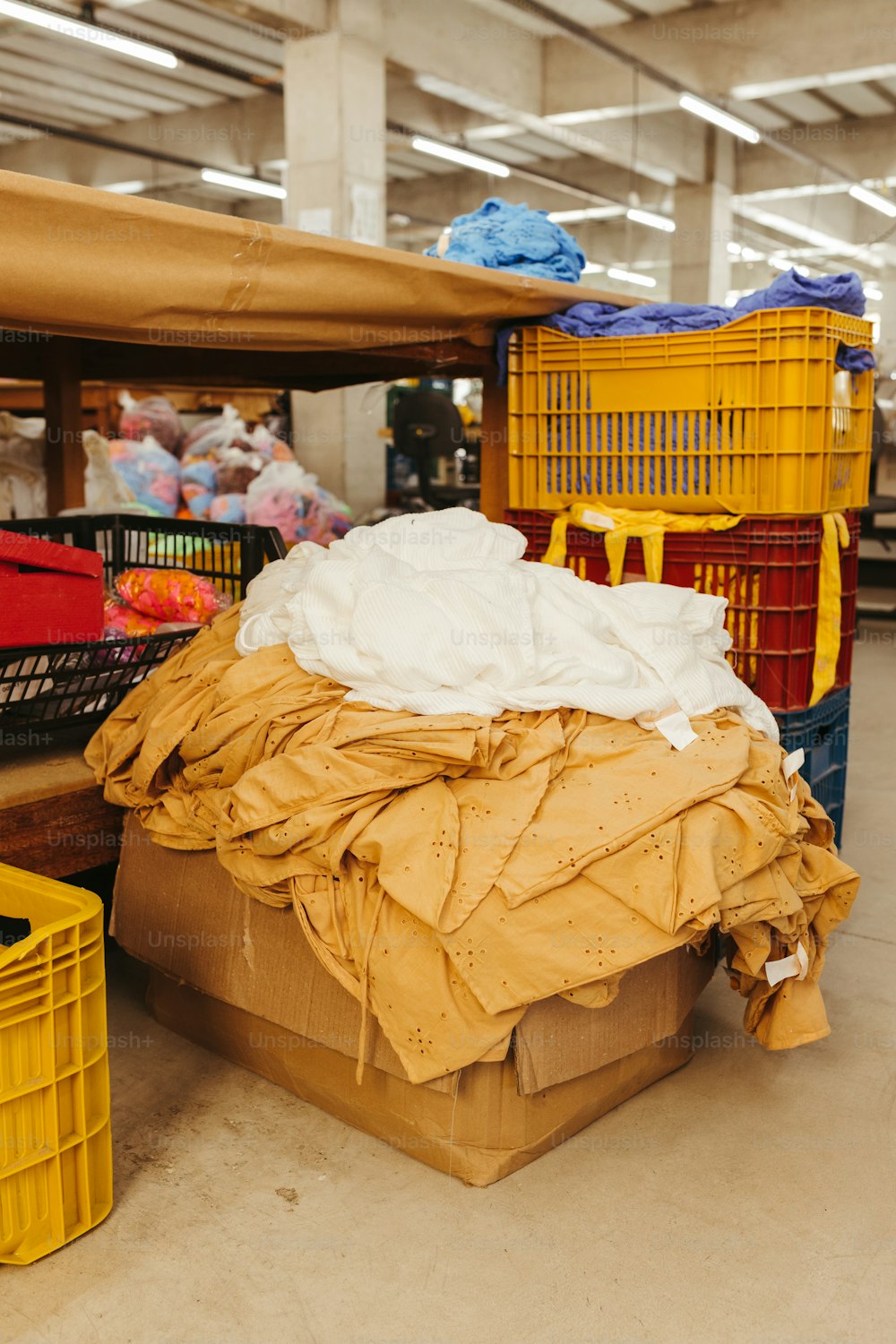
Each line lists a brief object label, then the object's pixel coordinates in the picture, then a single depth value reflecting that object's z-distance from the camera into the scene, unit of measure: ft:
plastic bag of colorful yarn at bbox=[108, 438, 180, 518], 20.67
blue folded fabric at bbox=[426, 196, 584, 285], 9.62
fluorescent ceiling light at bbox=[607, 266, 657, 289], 63.36
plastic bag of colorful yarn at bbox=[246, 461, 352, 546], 19.65
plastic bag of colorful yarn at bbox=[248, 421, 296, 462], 22.40
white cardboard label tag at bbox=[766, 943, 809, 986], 6.06
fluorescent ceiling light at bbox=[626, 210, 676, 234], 49.37
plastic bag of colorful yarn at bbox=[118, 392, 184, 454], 22.34
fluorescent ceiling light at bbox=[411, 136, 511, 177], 36.22
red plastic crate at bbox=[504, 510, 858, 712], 8.67
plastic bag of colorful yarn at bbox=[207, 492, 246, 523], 19.63
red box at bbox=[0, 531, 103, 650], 6.67
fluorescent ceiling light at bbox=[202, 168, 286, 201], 41.83
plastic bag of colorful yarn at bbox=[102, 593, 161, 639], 8.26
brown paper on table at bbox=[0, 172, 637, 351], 5.77
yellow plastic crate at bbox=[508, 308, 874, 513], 8.43
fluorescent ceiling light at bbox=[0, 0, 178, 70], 24.89
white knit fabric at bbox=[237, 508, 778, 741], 6.00
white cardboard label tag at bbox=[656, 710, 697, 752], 5.97
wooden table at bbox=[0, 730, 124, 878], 6.56
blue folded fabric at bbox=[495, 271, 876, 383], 8.45
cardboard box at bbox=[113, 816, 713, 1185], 5.69
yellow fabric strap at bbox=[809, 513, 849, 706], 8.98
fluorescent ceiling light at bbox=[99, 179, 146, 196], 45.52
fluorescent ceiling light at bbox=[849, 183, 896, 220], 46.62
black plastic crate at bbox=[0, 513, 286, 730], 6.84
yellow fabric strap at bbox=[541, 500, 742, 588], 8.86
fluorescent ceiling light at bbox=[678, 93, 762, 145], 31.68
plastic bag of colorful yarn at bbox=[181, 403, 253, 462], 22.11
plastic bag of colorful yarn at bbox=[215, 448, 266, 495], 21.16
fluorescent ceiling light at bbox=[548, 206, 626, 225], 51.98
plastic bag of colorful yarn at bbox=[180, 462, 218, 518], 20.85
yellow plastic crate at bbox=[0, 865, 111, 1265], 4.88
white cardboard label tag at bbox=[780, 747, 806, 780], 6.31
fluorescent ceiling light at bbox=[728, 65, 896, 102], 29.19
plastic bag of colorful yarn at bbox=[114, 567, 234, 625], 8.27
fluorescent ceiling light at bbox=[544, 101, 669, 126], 33.01
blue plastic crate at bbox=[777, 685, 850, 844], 8.95
